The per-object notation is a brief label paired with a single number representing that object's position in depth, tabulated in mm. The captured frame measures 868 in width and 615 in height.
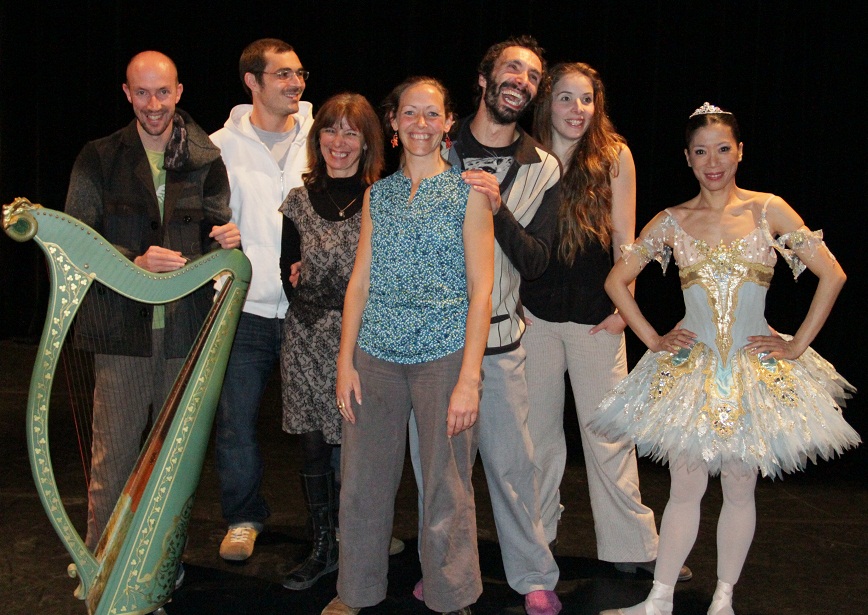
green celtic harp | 1788
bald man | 2318
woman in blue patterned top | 2197
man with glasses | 2832
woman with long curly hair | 2652
